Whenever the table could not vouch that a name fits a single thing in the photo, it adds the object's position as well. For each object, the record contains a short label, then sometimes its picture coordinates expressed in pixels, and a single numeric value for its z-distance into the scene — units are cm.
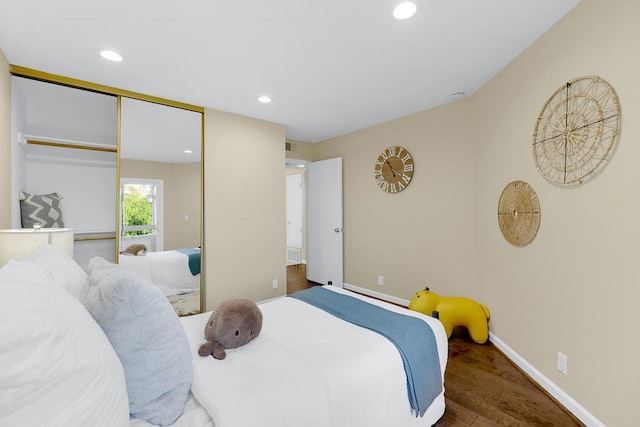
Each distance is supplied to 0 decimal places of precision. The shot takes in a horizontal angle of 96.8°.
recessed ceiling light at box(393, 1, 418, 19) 172
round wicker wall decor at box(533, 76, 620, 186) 160
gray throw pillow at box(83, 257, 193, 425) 103
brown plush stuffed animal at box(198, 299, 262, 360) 146
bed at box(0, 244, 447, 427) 64
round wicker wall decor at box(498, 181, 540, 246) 221
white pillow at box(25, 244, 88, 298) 124
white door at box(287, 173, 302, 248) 672
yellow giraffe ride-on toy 277
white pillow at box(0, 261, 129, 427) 57
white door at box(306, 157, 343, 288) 467
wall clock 377
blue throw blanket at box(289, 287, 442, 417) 154
